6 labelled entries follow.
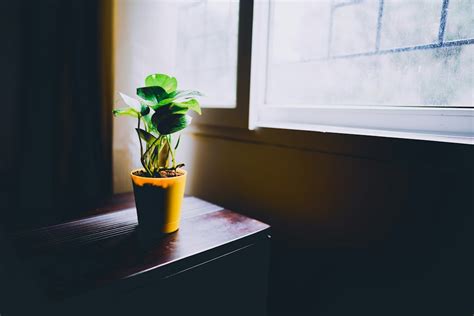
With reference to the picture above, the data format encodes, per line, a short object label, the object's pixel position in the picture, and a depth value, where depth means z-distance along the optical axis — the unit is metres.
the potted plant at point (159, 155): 0.67
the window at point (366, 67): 0.69
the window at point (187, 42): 1.14
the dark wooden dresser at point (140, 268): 0.53
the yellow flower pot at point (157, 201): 0.70
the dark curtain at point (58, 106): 0.98
